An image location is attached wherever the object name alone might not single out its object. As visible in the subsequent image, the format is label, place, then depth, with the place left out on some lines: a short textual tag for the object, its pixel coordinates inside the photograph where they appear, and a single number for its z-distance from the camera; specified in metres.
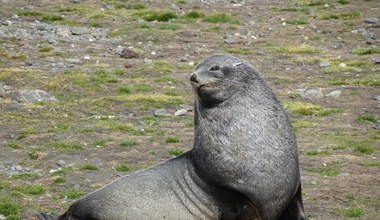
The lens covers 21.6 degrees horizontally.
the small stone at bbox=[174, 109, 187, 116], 18.88
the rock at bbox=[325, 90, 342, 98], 20.59
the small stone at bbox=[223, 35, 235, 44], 27.24
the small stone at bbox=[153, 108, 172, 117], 18.86
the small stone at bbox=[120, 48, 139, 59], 24.89
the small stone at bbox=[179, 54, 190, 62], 24.53
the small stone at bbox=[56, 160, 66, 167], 14.90
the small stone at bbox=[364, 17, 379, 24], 29.97
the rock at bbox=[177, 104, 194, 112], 19.21
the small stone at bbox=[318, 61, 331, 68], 23.98
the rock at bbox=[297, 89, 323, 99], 20.55
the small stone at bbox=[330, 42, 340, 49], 26.81
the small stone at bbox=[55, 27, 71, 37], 27.66
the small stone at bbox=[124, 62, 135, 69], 23.72
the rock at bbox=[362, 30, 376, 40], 27.78
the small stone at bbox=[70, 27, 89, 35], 27.92
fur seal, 9.53
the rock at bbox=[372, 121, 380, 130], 17.85
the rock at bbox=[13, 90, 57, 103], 19.80
